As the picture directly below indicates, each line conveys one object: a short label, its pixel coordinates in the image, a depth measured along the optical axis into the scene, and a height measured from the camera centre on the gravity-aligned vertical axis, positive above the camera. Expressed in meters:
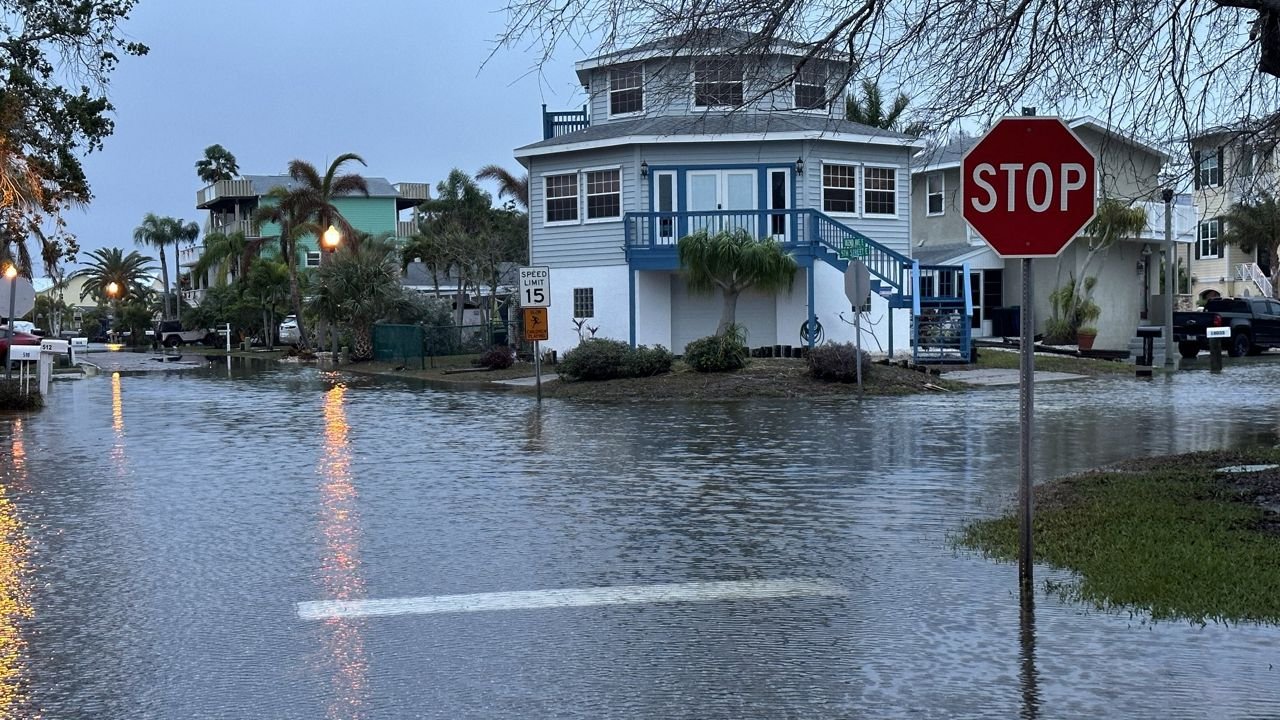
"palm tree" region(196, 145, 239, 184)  109.44 +13.40
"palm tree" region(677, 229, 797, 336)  32.59 +1.43
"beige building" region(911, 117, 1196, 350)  46.66 +1.78
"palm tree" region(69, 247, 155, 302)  122.62 +5.66
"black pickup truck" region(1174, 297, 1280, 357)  41.72 -0.33
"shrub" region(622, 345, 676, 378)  29.45 -0.78
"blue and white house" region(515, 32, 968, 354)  35.28 +2.81
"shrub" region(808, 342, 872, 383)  27.66 -0.81
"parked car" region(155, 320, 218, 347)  81.62 -0.03
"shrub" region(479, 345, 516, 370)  38.00 -0.83
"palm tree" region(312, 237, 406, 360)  47.72 +1.24
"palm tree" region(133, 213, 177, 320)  107.31 +7.89
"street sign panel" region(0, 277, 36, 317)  25.58 +0.73
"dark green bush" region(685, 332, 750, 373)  29.08 -0.63
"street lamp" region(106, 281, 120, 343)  99.38 +3.02
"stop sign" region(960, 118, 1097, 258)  7.86 +0.75
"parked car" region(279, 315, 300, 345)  77.19 +0.06
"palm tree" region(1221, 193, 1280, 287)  52.06 +3.14
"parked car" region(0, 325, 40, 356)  40.19 -0.05
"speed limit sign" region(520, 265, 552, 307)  26.95 +0.79
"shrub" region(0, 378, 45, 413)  25.98 -1.16
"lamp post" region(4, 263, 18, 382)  25.29 +0.75
